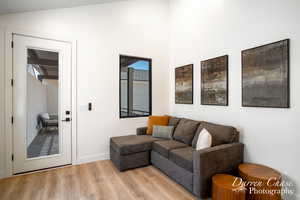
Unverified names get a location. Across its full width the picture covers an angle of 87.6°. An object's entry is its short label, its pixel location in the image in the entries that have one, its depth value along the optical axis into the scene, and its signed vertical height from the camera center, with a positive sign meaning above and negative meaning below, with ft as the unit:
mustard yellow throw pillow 11.82 -1.72
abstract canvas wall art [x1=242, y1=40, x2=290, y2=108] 6.46 +1.08
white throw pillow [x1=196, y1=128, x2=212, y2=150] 7.72 -2.08
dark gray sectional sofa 6.72 -2.84
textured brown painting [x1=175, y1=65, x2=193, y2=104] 11.55 +1.11
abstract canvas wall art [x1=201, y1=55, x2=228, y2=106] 8.97 +1.09
